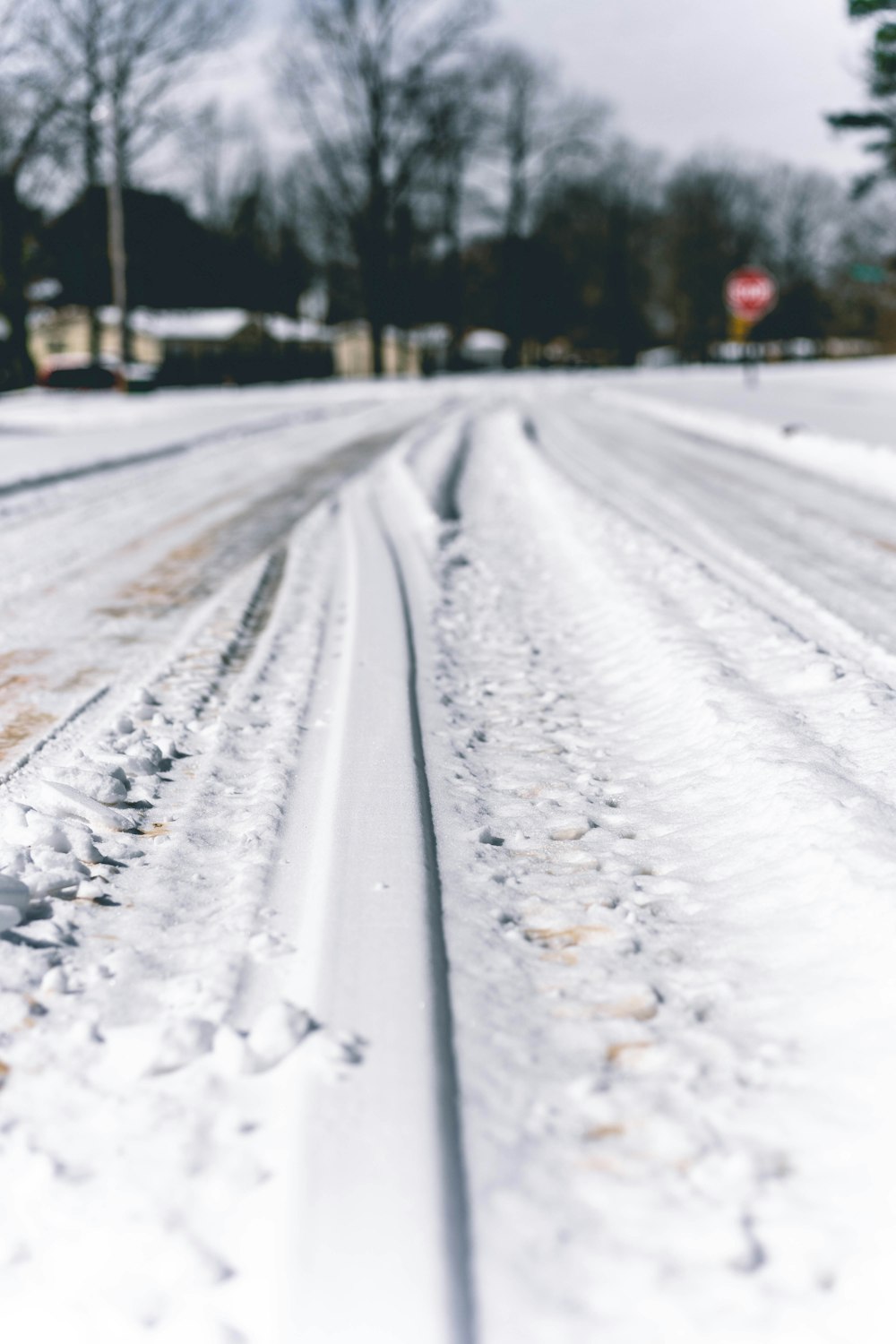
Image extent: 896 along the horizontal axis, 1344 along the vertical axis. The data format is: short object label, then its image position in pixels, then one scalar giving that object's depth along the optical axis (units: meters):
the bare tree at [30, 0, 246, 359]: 31.05
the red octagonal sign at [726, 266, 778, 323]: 28.64
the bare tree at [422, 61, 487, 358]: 42.00
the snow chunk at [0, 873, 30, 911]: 2.85
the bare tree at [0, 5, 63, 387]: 28.67
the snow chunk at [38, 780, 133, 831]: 3.39
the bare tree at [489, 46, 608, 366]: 59.06
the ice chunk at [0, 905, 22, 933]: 2.76
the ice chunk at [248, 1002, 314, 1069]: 2.25
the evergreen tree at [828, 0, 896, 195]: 14.77
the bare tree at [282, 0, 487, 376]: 40.69
